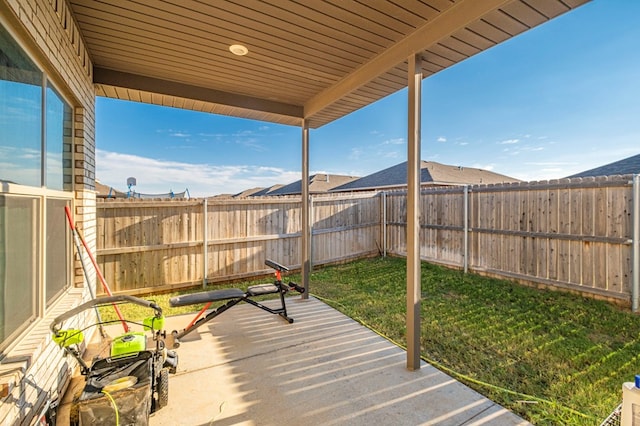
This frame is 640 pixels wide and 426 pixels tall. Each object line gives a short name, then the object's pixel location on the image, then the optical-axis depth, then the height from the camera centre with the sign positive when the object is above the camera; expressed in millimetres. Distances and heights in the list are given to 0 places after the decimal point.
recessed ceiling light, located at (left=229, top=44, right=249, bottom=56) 2674 +1587
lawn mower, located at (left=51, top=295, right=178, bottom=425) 1396 -907
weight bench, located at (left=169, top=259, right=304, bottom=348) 2928 -933
